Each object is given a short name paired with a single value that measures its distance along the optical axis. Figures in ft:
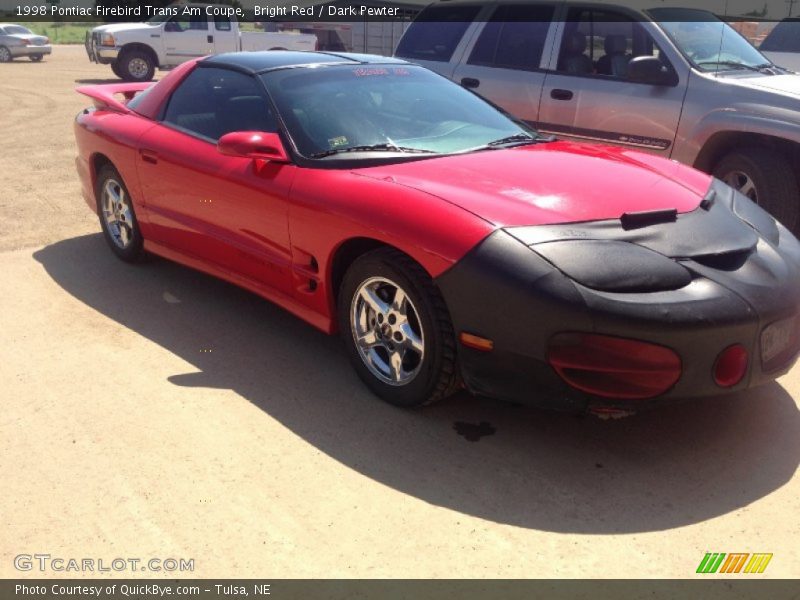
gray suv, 18.95
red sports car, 9.77
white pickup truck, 63.00
